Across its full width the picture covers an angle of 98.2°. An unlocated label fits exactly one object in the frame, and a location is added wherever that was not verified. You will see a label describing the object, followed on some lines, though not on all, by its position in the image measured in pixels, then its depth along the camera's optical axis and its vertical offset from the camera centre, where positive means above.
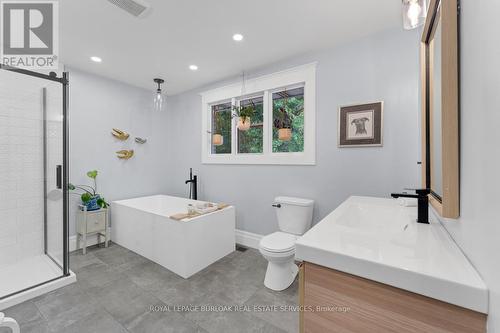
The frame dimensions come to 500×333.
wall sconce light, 1.17 +0.85
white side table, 2.79 -0.77
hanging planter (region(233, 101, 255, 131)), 2.85 +0.66
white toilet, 1.97 -0.73
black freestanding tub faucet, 3.43 -0.32
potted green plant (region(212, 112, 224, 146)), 3.23 +0.51
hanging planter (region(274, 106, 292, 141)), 2.63 +0.54
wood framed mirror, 0.79 +0.21
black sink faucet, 1.16 -0.21
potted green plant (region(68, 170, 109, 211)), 2.84 -0.40
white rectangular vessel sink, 0.58 -0.31
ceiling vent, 1.68 +1.28
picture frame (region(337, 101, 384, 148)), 2.11 +0.42
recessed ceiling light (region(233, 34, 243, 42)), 2.16 +1.30
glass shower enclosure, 2.23 -0.11
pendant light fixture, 3.17 +0.99
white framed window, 2.54 +0.61
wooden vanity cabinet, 0.60 -0.44
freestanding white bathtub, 2.26 -0.82
